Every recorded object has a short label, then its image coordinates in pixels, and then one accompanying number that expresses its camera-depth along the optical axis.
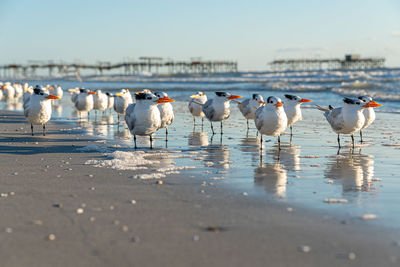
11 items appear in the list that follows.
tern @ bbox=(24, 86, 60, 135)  12.62
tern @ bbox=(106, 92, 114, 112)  20.75
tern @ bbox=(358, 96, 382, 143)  11.48
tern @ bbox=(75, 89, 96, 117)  18.42
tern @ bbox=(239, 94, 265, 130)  14.09
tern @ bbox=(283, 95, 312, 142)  12.60
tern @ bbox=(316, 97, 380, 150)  10.84
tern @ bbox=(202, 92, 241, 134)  13.86
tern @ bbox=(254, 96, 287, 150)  10.03
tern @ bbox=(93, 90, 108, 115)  19.21
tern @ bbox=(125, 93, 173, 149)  10.61
